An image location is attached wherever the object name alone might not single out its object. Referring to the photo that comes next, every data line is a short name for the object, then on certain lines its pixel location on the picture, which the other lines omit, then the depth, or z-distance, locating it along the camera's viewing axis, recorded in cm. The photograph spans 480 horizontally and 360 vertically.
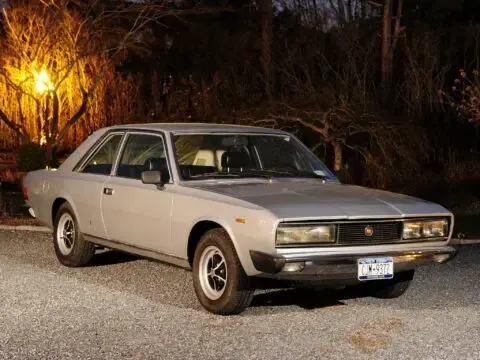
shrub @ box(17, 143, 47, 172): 1908
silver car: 652
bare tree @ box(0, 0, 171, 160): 2011
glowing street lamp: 2081
